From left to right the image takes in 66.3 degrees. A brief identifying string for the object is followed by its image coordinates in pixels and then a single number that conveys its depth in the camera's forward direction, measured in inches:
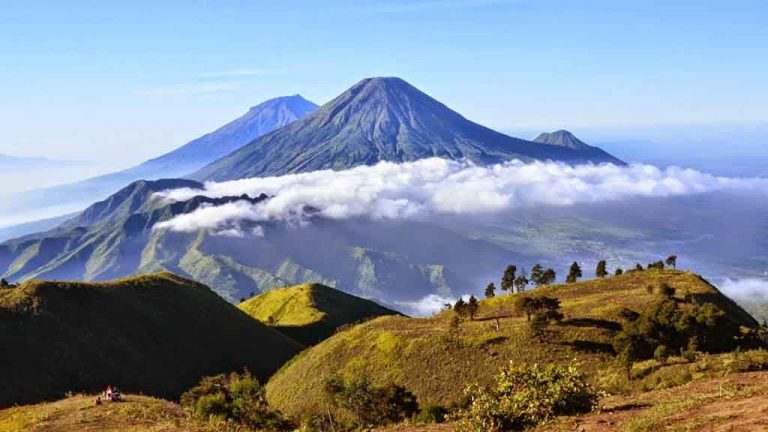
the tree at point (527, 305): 2972.4
